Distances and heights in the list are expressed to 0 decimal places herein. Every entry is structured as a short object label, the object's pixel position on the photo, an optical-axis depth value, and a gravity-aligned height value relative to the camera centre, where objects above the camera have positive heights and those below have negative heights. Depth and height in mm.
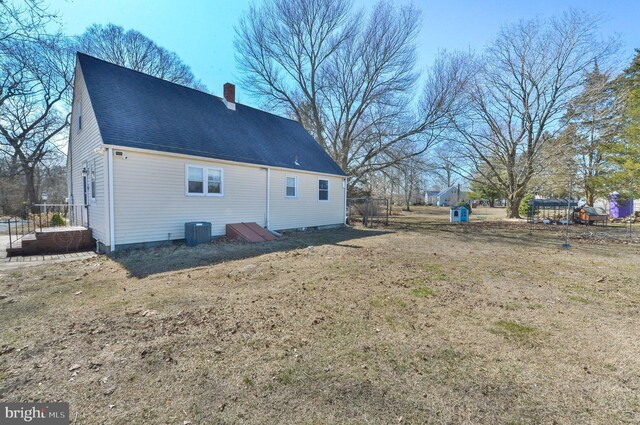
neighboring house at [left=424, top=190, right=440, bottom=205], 68938 +1678
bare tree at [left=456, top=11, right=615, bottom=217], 18297 +8126
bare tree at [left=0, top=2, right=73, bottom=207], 17562 +6465
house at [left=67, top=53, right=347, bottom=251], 7879 +1331
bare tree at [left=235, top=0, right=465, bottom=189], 19422 +9545
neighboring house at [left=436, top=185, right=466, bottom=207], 62203 +1587
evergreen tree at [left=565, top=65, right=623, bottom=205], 17016 +5431
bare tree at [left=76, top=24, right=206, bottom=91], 21406 +12344
